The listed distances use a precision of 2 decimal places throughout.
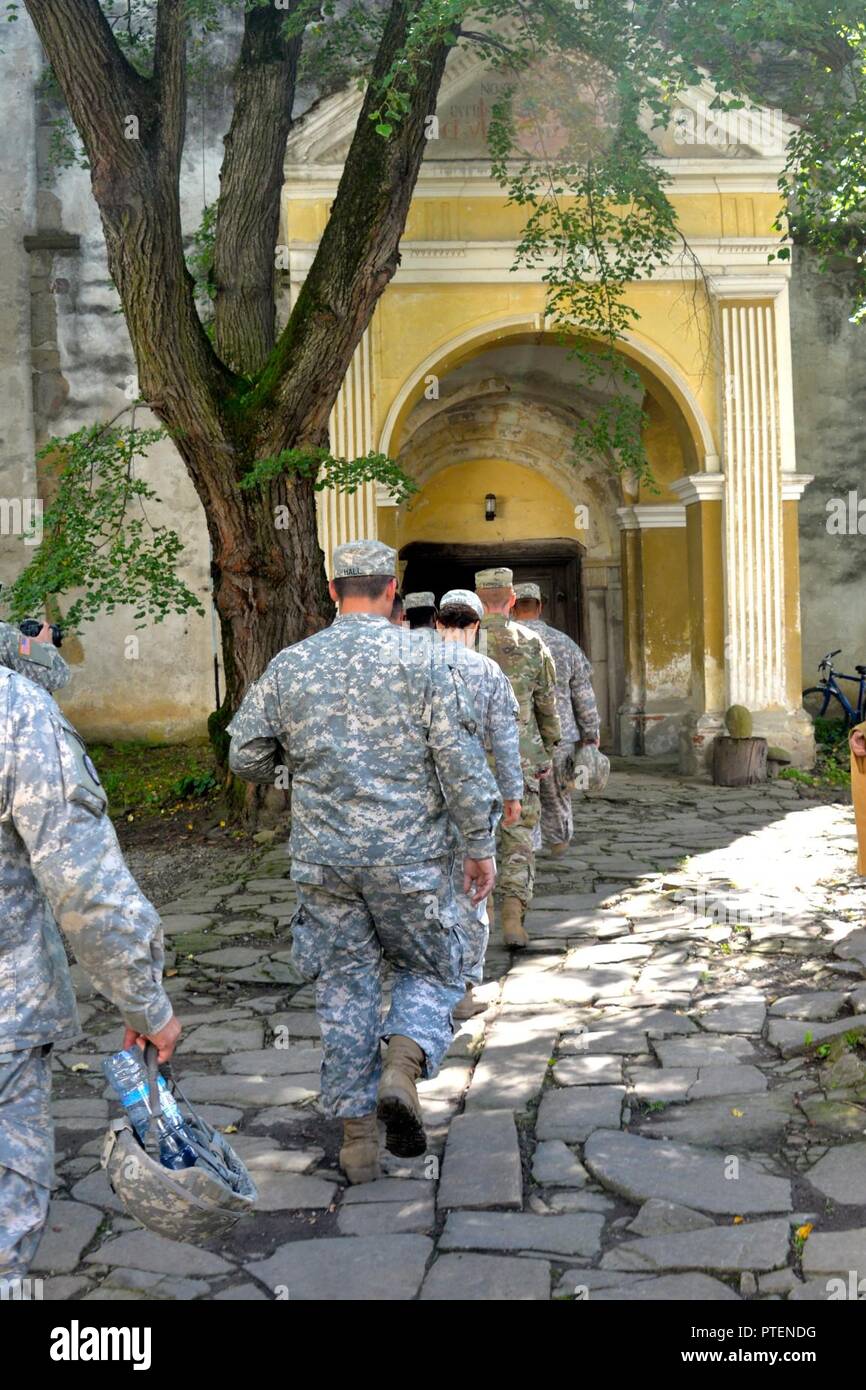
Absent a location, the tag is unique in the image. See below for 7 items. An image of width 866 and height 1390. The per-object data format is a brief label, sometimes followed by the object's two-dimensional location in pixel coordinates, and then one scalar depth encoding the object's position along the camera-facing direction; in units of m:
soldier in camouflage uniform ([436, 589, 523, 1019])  5.91
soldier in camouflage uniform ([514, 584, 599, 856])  8.50
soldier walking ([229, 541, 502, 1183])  4.28
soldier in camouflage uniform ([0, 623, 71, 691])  3.99
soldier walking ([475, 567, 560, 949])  7.12
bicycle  16.58
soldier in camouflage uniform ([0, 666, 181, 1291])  2.78
